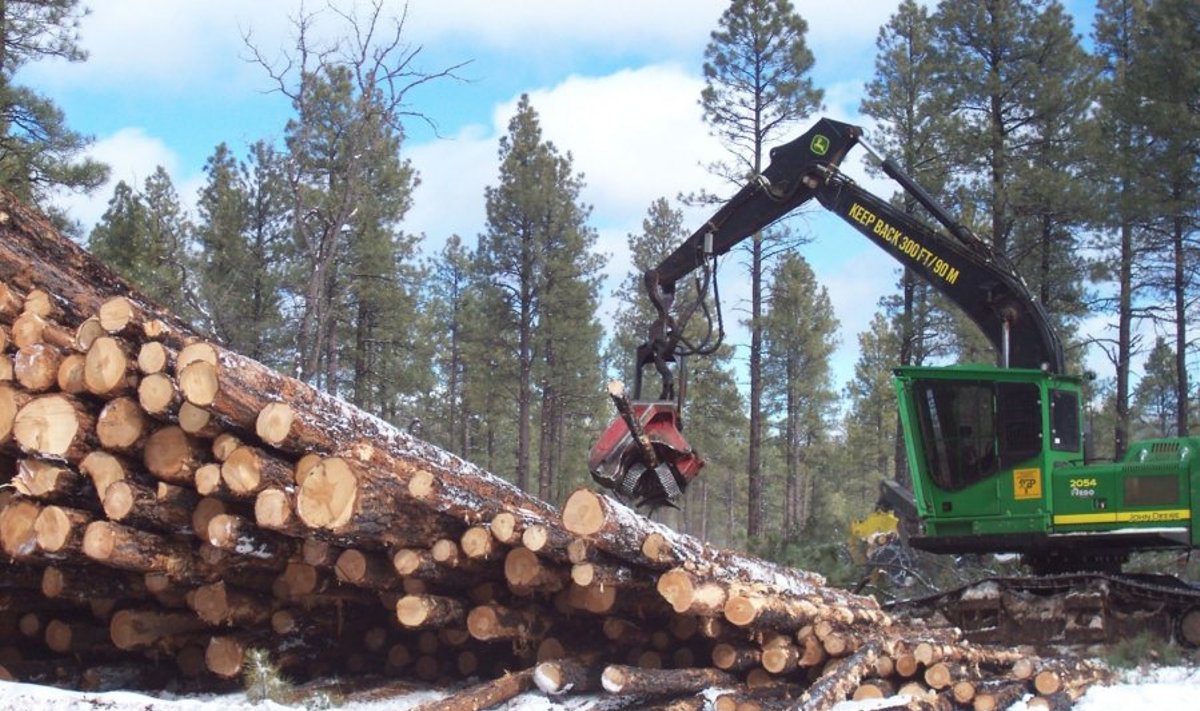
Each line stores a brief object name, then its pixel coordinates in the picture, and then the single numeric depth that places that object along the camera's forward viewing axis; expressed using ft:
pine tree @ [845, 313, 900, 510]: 117.19
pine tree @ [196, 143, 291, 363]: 77.56
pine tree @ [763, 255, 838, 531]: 87.20
